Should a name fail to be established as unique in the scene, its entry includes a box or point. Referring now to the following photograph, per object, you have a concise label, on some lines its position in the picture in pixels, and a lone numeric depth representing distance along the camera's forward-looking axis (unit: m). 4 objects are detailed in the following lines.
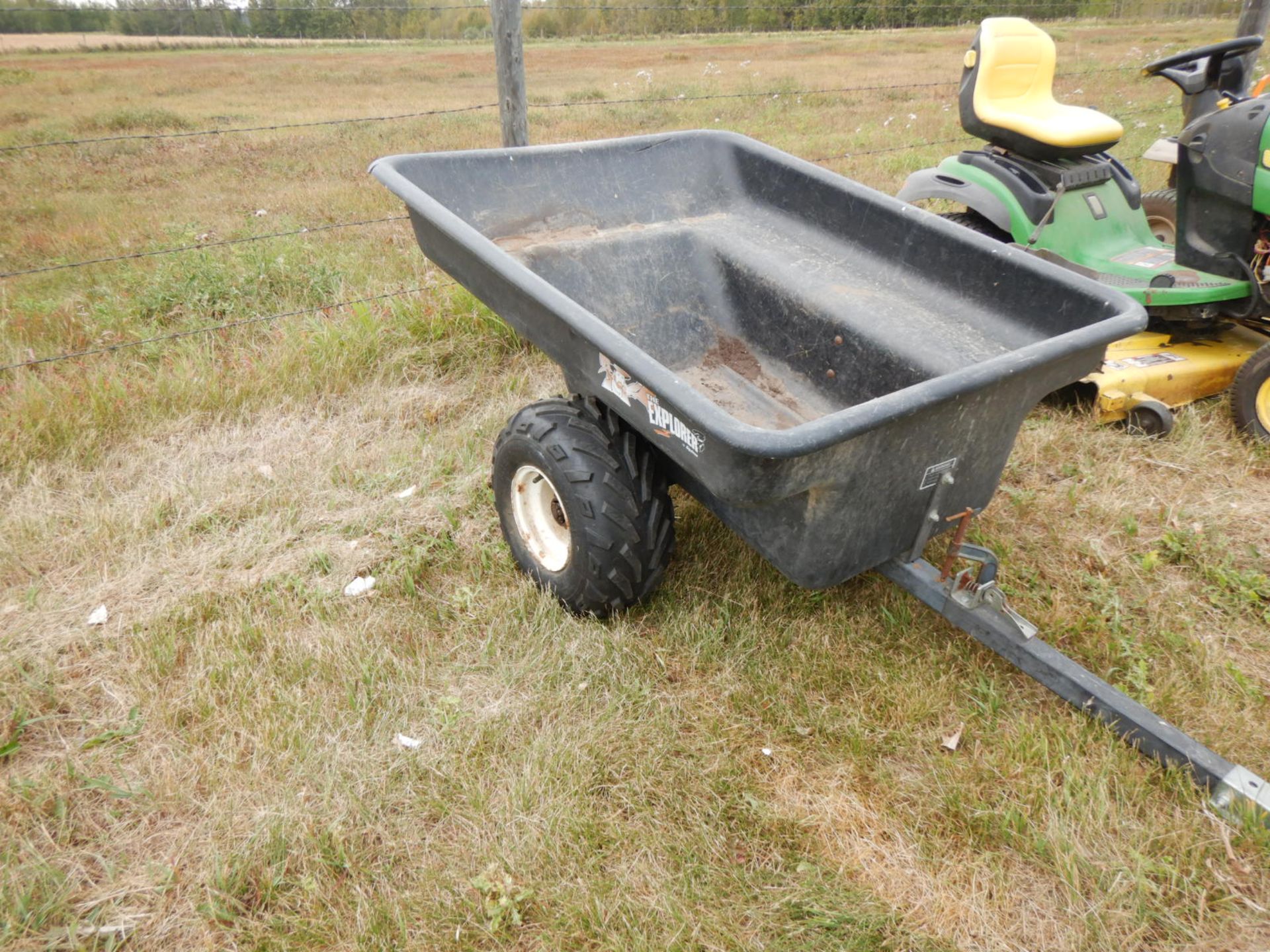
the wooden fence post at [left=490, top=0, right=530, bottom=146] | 3.29
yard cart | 1.64
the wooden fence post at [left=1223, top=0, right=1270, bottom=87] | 4.97
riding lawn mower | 2.87
